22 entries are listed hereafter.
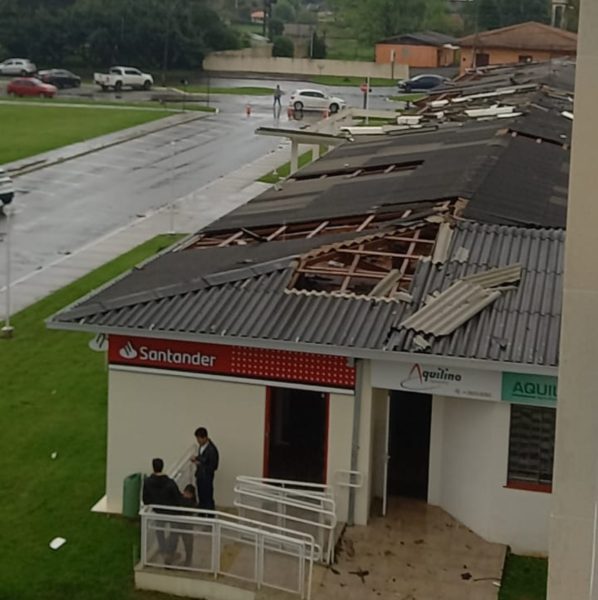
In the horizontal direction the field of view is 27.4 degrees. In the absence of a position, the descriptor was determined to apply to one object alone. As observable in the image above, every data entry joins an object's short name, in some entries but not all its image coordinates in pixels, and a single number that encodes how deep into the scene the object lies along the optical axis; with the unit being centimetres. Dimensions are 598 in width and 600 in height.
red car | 7438
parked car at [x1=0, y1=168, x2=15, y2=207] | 3744
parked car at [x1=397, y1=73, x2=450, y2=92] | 8150
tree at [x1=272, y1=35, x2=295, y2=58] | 10369
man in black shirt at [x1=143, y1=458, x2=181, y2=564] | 1345
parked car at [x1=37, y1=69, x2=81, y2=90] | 8112
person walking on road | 6794
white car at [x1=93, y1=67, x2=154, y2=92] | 8256
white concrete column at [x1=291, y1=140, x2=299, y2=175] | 3499
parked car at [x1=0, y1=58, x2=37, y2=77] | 8544
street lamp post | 2350
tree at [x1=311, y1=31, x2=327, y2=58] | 10469
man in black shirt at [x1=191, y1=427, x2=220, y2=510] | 1407
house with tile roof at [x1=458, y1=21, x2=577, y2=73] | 7950
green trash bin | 1490
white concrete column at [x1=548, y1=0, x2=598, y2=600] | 784
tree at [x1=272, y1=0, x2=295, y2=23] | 15800
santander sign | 1423
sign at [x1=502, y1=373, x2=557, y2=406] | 1353
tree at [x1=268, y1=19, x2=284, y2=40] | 12094
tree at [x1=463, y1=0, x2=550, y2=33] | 11129
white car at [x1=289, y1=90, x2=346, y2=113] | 6888
